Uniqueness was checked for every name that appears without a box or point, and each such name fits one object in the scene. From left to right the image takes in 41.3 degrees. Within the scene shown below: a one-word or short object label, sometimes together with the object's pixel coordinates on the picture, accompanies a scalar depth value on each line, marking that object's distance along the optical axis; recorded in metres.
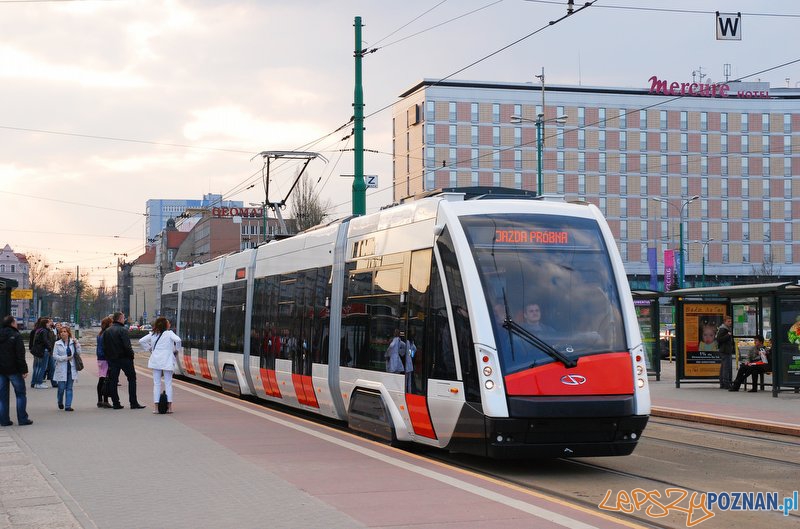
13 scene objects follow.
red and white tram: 10.49
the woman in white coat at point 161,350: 17.58
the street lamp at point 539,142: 36.09
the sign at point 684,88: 93.88
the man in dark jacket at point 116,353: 18.41
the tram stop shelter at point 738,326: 21.30
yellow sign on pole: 51.22
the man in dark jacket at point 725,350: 23.80
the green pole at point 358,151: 22.23
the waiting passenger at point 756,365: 23.56
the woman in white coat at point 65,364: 18.39
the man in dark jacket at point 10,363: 15.13
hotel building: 93.06
